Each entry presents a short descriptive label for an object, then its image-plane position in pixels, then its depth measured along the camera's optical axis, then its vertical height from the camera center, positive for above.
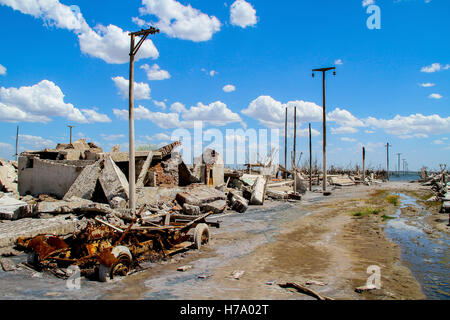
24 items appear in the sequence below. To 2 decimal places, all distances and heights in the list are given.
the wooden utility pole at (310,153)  30.33 +1.24
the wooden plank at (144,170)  14.05 -0.16
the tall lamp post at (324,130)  24.28 +2.78
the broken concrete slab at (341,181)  36.65 -1.75
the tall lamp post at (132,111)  9.90 +1.73
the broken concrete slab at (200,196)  13.31 -1.29
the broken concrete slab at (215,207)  13.27 -1.67
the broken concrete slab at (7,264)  5.59 -1.73
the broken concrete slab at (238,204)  14.45 -1.72
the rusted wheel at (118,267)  4.95 -1.59
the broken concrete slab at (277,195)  19.42 -1.74
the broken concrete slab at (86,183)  12.01 -0.62
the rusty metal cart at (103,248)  5.15 -1.44
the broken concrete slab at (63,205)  9.95 -1.26
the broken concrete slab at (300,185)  24.67 -1.46
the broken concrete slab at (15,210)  9.09 -1.26
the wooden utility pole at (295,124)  32.35 +4.27
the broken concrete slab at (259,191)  17.00 -1.36
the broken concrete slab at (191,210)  12.01 -1.62
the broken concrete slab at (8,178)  16.11 -0.63
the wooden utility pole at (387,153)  64.33 +2.54
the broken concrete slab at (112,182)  11.73 -0.57
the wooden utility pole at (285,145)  36.75 +2.47
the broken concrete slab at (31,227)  7.32 -1.53
